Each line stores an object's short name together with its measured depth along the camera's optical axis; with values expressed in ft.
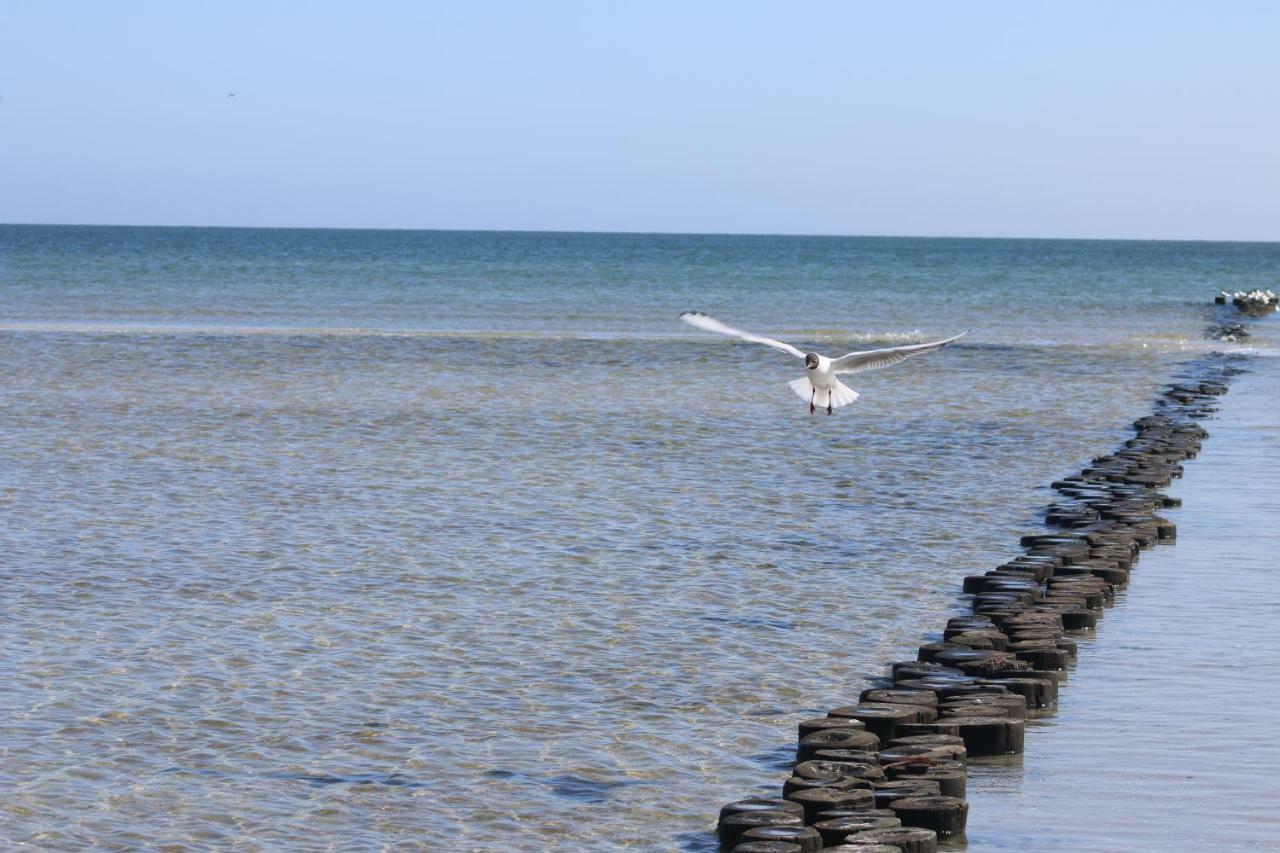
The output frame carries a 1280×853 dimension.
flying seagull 89.45
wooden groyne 57.82
